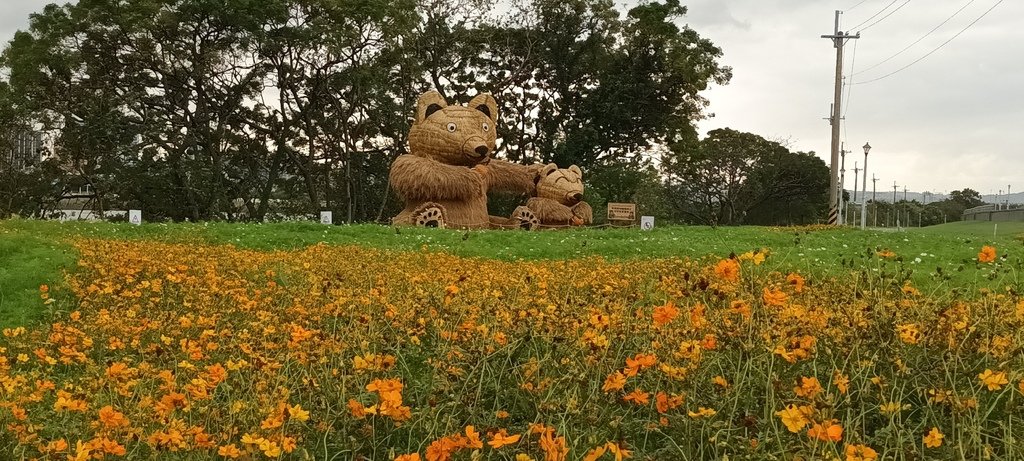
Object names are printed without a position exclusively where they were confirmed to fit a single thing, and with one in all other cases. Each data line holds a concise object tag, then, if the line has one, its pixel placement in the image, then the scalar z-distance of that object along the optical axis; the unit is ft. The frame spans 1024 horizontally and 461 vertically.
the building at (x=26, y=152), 88.48
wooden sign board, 72.18
